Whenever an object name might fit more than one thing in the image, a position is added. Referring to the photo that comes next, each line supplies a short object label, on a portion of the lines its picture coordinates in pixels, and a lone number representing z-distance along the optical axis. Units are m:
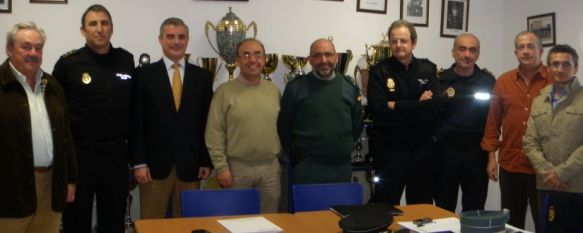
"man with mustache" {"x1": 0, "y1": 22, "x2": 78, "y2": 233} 2.60
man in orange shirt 3.60
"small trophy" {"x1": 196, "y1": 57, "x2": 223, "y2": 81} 4.16
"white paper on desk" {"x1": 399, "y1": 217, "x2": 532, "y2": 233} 2.20
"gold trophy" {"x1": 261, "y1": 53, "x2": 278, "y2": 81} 4.25
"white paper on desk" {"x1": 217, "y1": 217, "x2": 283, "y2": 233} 2.20
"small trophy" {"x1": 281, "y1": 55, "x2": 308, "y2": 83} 4.35
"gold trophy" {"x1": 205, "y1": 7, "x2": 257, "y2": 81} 4.14
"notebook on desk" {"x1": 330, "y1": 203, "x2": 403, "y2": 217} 2.41
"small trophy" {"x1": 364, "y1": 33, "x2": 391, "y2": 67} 4.57
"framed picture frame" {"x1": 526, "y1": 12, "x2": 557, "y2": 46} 4.72
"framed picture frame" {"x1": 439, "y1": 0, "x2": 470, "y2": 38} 5.13
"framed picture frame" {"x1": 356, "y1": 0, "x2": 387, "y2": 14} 4.82
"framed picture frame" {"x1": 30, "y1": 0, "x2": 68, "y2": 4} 3.98
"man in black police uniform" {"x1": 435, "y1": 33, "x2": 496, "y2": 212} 3.77
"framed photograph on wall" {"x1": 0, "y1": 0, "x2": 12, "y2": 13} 3.88
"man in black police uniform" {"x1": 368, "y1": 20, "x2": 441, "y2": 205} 3.59
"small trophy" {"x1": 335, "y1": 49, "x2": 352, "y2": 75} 4.48
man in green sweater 3.41
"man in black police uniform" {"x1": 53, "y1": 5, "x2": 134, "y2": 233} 3.09
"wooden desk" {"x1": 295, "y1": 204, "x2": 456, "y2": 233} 2.28
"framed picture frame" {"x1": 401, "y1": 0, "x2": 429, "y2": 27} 4.97
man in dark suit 3.22
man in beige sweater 3.29
